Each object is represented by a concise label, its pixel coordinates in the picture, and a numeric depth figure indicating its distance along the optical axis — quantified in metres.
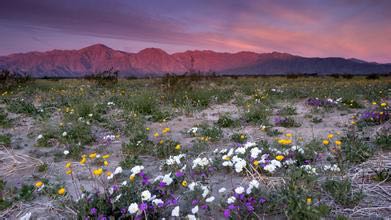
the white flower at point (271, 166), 2.44
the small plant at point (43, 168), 3.25
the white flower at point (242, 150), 2.78
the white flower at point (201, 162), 2.74
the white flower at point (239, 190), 2.07
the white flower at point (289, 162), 2.69
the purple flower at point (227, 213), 1.85
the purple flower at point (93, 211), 1.95
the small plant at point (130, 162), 3.26
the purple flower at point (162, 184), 2.29
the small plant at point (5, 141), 4.15
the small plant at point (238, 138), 4.06
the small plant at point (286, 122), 4.90
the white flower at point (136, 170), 2.47
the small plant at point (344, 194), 2.06
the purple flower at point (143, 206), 1.88
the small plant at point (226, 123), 5.06
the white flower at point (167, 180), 2.40
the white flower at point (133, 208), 1.93
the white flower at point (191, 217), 1.88
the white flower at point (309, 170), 2.35
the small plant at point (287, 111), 5.99
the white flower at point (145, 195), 2.05
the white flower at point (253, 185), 2.16
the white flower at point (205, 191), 2.13
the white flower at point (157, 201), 2.01
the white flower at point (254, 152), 2.69
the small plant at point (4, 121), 5.23
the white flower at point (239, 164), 2.49
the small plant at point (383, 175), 2.41
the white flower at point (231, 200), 2.00
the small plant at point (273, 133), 4.30
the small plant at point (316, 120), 5.15
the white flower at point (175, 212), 1.95
